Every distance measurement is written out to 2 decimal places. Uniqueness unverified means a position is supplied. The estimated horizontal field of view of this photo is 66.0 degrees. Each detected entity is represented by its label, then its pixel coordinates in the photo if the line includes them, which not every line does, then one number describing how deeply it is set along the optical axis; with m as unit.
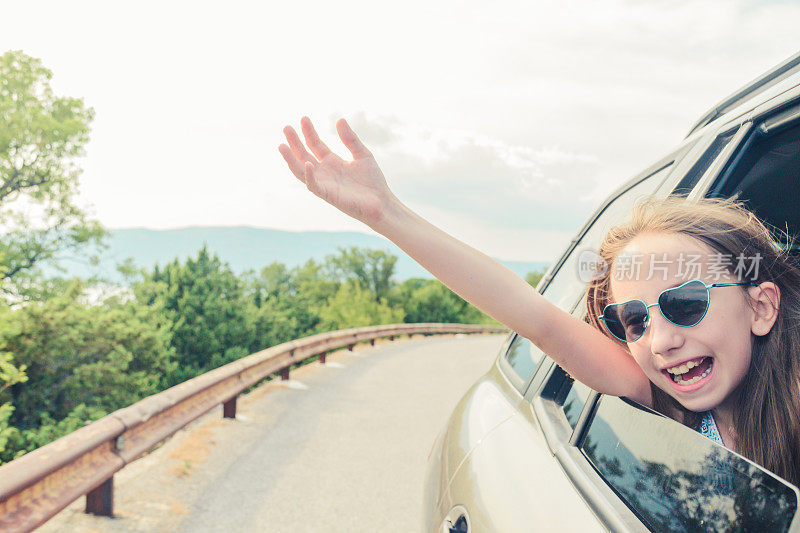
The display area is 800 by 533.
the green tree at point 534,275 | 90.64
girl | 1.35
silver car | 1.02
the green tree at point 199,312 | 24.89
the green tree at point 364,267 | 86.00
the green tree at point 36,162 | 28.19
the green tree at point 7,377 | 7.79
